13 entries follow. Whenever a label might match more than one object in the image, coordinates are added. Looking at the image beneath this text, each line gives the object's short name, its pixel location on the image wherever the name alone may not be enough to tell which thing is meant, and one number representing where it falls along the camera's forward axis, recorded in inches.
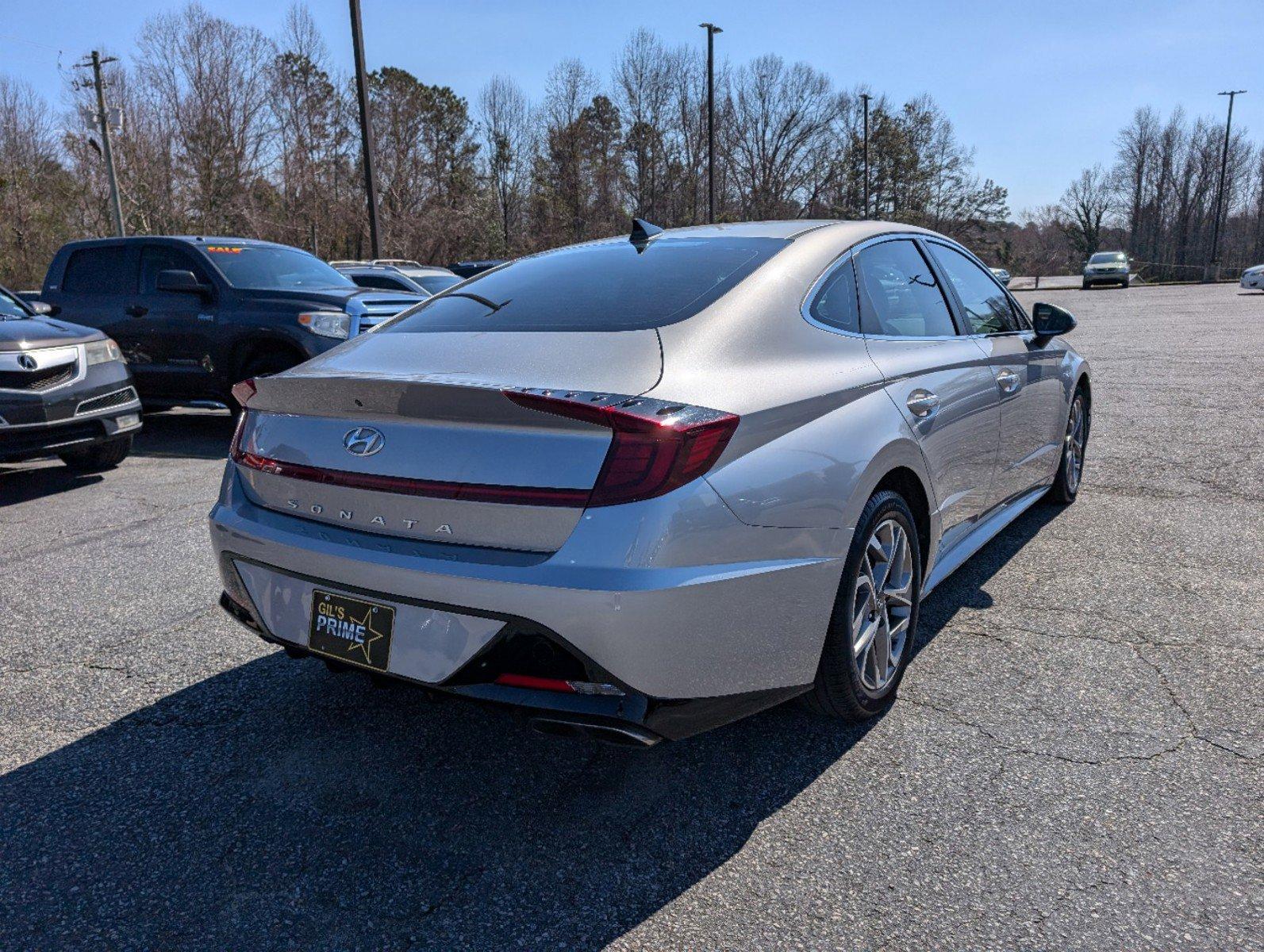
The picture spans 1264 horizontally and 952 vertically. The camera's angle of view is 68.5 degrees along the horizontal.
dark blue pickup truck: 322.0
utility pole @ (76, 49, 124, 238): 1147.3
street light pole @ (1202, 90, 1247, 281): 2020.2
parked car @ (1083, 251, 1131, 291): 1673.2
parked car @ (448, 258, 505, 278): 947.3
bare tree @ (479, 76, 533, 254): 1974.7
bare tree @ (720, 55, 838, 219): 2257.6
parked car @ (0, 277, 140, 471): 238.5
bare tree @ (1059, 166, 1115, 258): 3115.2
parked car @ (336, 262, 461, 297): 581.0
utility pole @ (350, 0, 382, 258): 675.4
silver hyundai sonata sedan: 82.6
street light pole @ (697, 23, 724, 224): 1269.7
